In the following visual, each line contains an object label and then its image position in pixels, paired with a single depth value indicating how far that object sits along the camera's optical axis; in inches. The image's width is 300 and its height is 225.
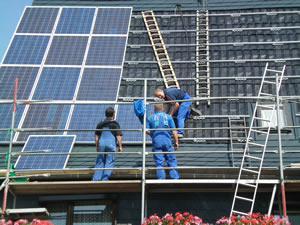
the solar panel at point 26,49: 634.8
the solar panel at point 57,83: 581.9
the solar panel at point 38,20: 690.8
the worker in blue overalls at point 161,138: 465.4
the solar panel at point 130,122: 532.7
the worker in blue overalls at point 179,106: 522.3
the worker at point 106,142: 472.1
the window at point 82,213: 486.6
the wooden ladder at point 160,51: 619.8
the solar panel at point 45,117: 538.6
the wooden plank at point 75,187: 457.1
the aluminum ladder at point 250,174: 448.1
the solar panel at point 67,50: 632.4
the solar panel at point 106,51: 630.5
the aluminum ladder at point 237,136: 528.1
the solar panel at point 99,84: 578.2
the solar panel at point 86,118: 532.7
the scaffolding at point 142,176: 446.0
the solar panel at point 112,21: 684.7
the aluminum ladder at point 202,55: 610.8
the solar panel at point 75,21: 689.0
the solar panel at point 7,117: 536.7
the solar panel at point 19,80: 586.9
